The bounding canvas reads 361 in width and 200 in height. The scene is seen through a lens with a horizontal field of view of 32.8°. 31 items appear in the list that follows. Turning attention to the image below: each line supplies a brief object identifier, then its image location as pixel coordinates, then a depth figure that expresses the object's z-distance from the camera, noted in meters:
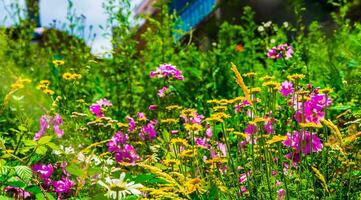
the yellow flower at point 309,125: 1.91
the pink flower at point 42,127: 2.70
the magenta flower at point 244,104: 2.61
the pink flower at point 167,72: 3.21
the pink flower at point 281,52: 3.50
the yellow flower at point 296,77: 2.19
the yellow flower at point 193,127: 2.07
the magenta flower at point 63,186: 2.44
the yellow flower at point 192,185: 1.85
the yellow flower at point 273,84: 2.09
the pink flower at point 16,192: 2.54
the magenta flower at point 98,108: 3.10
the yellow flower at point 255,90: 2.10
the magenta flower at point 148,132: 2.94
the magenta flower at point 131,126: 2.92
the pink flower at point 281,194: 2.05
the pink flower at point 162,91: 3.21
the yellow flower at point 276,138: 1.89
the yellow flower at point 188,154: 2.01
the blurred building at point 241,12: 9.29
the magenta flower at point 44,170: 2.46
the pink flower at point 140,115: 3.02
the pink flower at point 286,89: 2.63
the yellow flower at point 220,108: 2.19
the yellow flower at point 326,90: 2.21
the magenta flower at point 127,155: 2.65
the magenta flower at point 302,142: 2.24
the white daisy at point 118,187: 1.45
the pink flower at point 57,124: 2.73
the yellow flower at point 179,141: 2.13
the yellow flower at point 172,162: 2.10
